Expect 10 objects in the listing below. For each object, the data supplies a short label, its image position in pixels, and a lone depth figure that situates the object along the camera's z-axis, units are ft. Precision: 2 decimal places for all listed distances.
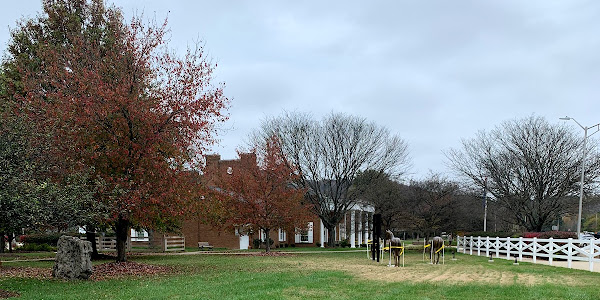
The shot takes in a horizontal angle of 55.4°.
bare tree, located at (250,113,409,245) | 146.30
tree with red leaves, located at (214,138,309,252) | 118.01
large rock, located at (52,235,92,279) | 52.65
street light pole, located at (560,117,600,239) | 103.60
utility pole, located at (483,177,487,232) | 131.03
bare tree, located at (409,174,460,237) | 131.75
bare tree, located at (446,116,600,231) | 122.72
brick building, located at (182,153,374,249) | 156.97
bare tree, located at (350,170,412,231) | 130.31
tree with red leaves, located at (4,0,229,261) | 62.75
